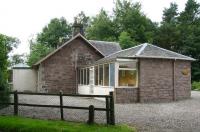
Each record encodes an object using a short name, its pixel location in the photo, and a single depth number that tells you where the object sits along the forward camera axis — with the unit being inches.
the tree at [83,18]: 2148.3
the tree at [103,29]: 1557.5
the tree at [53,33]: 1799.4
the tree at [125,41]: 1309.9
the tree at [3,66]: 354.7
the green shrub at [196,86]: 1035.8
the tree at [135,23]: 1448.8
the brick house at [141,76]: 563.8
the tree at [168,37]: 1305.8
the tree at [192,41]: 1201.2
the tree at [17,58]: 2021.7
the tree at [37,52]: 1577.9
